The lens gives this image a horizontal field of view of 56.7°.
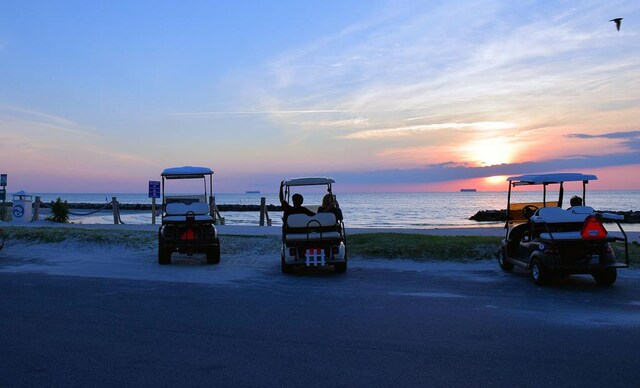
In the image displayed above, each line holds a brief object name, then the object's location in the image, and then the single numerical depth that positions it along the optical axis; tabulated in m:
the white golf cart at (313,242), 12.51
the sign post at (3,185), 24.39
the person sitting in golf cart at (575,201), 11.76
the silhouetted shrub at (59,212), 30.03
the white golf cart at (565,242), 10.47
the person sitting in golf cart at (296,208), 13.20
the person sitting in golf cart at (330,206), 13.06
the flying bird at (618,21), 12.86
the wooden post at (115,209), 27.62
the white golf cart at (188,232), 14.44
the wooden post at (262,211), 27.77
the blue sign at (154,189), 26.65
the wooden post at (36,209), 28.31
